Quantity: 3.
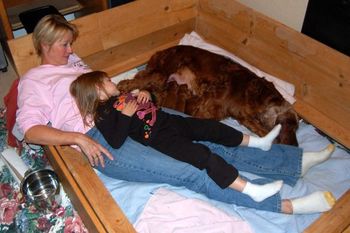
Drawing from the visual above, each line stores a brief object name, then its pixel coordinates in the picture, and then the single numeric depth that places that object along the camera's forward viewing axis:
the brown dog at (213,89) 1.56
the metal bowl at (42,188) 1.53
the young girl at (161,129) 1.26
